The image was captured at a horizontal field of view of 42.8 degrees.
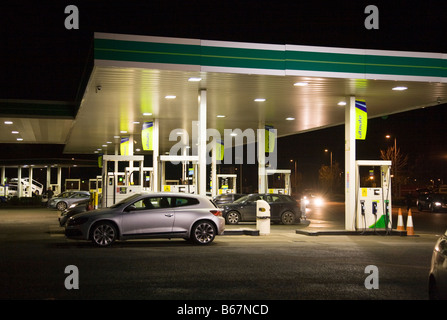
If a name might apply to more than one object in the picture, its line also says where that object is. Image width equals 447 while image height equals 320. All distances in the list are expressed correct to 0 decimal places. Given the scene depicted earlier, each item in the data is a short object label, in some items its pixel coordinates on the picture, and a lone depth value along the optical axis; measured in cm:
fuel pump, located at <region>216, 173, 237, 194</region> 3497
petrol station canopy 1609
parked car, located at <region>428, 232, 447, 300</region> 645
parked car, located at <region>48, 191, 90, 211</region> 3919
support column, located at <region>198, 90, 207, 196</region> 1894
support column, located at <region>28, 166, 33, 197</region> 6102
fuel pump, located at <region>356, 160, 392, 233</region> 2008
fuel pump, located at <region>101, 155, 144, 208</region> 2175
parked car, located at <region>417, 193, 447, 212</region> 3859
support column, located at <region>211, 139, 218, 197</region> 2521
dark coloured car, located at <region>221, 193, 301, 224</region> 2517
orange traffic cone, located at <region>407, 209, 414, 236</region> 1980
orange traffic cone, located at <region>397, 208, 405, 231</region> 1991
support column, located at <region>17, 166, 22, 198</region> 5981
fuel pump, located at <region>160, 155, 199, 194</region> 2294
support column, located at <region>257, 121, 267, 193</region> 2798
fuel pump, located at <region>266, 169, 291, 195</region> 3025
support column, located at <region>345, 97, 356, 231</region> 2016
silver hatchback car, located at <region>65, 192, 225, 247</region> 1531
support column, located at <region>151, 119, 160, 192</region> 2473
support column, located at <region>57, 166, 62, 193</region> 5634
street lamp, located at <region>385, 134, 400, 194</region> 6569
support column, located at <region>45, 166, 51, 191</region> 5996
